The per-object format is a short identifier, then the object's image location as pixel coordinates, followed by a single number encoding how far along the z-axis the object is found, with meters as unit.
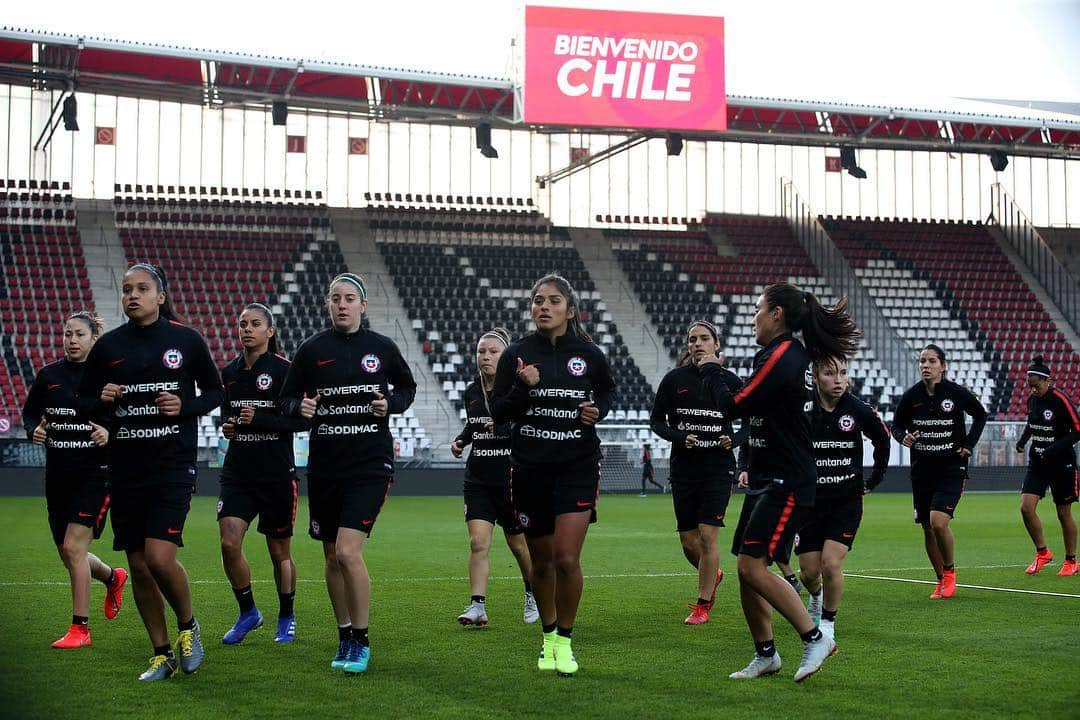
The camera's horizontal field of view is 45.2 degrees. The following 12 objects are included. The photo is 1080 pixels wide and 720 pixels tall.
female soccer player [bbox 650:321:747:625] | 10.01
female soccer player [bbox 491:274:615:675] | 7.49
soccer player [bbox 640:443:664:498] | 31.12
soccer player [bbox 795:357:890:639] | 8.64
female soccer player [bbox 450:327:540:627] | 9.84
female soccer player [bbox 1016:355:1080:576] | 13.86
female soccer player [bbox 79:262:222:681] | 7.20
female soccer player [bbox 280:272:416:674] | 7.46
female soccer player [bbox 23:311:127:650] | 8.50
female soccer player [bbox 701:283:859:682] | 7.02
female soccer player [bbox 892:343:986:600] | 11.48
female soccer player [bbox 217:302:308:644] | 8.73
